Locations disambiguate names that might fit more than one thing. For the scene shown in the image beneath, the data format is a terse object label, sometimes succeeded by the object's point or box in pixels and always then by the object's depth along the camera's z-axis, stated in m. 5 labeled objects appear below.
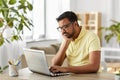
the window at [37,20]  5.77
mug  2.49
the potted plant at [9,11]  2.12
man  2.59
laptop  2.42
